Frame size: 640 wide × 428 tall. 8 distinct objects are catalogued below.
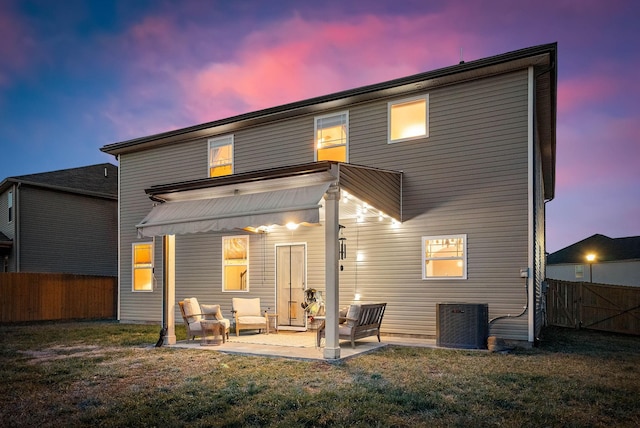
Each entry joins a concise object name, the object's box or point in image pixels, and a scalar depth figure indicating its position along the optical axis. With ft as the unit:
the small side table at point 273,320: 39.33
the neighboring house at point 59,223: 65.41
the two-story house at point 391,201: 31.42
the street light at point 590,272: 112.57
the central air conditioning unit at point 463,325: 31.73
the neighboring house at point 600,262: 105.81
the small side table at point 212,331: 33.40
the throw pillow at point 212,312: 35.12
